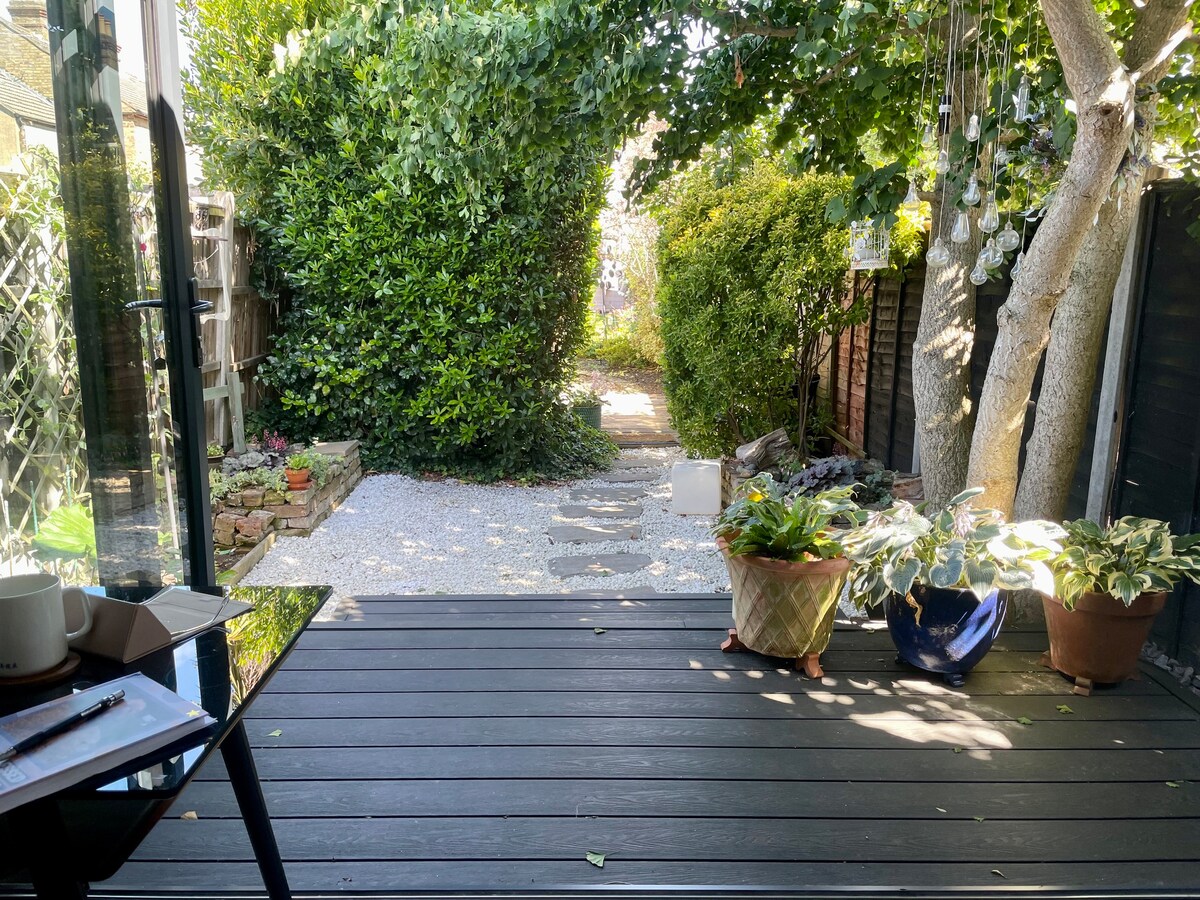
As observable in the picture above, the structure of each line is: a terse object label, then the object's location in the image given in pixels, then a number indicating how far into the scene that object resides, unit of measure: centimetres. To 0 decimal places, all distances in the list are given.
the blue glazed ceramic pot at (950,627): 254
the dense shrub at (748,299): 529
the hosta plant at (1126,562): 245
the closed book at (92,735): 100
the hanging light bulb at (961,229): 256
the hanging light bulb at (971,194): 251
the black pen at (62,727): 104
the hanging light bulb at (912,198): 269
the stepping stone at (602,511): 551
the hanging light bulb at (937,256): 276
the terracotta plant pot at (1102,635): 248
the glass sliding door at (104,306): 222
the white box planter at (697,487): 548
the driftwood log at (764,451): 550
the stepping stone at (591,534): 500
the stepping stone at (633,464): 700
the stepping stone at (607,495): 591
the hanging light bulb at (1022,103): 249
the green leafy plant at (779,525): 272
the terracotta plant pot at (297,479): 493
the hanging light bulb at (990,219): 251
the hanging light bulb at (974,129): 262
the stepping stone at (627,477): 650
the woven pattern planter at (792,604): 265
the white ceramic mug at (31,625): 122
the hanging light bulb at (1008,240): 254
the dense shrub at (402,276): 582
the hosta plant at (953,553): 248
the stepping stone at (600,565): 446
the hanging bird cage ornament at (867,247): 436
